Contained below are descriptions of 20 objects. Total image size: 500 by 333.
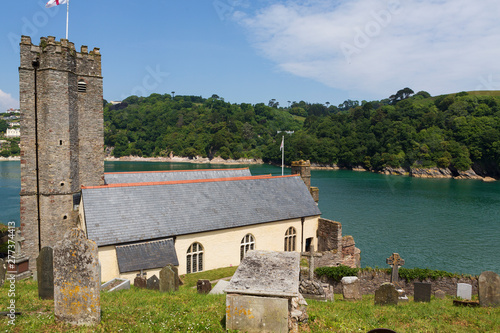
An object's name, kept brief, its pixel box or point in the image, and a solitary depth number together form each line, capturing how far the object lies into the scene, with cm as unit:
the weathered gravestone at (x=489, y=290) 1386
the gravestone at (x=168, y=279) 1524
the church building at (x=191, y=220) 1984
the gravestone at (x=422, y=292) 1607
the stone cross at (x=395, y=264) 2045
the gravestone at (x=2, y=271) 1360
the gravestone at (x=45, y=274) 1140
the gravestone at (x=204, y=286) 1572
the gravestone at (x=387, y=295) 1453
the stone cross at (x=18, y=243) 2164
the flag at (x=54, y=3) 2187
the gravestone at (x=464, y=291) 1733
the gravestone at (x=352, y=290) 1616
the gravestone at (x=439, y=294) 1801
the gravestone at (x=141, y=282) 1709
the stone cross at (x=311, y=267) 1989
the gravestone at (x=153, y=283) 1633
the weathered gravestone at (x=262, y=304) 853
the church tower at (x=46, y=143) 2202
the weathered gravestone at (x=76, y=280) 872
